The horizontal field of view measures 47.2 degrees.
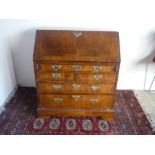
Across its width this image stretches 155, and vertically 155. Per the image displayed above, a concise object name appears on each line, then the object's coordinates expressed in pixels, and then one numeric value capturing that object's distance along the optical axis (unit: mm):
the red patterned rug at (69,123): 1936
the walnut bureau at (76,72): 1734
